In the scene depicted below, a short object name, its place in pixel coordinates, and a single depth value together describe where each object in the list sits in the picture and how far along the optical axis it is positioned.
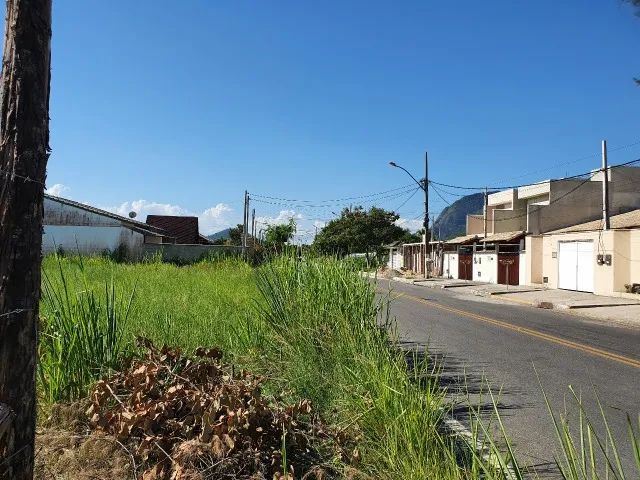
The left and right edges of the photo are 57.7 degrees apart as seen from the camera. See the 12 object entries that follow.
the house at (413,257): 59.06
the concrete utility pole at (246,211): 51.09
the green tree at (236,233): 93.36
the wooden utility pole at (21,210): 2.83
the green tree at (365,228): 71.25
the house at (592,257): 26.03
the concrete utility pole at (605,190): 27.59
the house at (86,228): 36.44
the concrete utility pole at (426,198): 45.03
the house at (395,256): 68.04
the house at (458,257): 46.45
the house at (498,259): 37.75
